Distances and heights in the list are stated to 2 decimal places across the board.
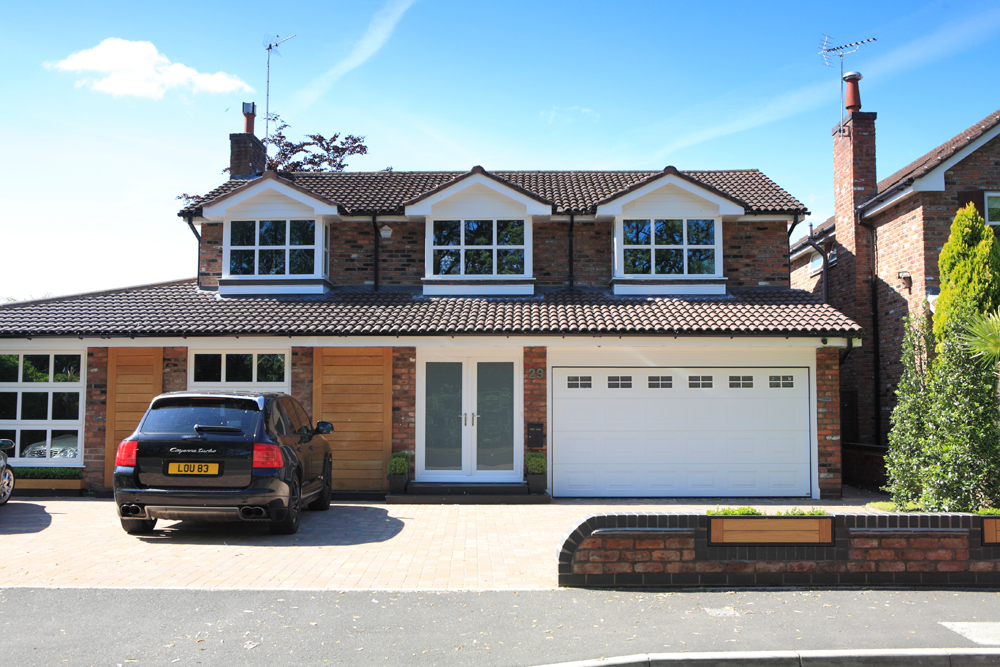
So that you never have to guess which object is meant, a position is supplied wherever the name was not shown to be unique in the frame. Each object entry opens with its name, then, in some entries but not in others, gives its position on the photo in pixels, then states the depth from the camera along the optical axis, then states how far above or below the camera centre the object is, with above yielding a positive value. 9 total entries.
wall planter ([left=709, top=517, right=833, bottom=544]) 6.10 -1.40
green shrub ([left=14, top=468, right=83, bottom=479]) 11.93 -1.84
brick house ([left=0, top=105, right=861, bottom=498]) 11.64 -0.20
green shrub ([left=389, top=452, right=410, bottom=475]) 11.51 -1.61
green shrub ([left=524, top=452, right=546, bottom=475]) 11.47 -1.57
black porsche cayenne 7.75 -1.09
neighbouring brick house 13.05 +2.61
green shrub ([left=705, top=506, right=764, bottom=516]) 6.20 -1.27
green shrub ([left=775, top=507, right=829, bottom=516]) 6.21 -1.28
